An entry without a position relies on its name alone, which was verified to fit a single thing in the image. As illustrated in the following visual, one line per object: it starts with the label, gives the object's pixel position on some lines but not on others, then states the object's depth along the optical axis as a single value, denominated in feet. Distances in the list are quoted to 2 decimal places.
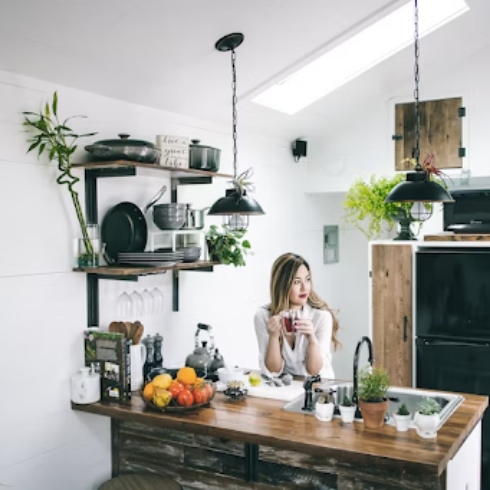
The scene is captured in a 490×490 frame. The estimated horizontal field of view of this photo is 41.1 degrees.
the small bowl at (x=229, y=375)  11.21
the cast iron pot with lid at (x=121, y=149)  10.26
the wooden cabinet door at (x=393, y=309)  14.69
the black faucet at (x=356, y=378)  9.18
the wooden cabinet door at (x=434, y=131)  15.49
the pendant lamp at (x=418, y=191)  9.23
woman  11.62
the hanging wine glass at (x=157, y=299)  12.26
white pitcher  10.87
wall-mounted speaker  17.13
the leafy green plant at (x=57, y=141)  9.67
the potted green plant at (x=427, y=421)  8.36
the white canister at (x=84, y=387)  10.21
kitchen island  8.07
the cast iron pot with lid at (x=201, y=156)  11.80
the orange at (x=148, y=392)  10.02
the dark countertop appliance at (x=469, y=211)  14.02
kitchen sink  9.80
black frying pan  11.18
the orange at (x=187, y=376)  10.32
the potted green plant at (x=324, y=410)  9.25
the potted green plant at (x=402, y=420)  8.71
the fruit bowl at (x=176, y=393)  9.82
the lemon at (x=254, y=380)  10.85
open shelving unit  10.21
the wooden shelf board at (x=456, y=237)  13.87
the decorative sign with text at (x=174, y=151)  11.26
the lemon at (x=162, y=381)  10.07
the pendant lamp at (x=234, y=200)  10.48
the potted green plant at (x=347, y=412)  9.11
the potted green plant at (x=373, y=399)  8.81
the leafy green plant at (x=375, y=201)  14.97
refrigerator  13.76
